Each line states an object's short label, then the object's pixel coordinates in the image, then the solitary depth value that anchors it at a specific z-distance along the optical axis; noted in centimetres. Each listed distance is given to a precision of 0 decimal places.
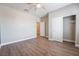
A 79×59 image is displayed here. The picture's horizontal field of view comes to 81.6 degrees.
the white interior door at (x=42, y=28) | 523
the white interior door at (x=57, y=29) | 348
